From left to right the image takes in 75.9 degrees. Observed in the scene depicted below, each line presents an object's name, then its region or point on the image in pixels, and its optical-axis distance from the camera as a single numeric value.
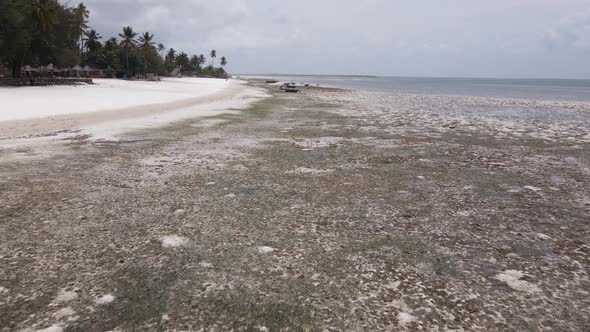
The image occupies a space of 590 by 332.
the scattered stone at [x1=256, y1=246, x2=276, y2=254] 5.19
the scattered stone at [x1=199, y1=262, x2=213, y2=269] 4.71
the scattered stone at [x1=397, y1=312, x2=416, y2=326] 3.72
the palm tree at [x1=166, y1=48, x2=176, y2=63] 151.90
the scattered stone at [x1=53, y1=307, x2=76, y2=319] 3.70
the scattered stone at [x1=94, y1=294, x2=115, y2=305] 3.93
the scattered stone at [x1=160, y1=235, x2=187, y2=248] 5.30
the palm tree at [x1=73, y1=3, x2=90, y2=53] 55.43
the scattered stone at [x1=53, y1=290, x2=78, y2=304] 3.94
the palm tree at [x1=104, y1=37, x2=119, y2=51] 94.80
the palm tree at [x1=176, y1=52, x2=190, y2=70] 155.25
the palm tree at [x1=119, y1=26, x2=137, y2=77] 95.76
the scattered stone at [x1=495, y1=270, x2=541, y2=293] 4.34
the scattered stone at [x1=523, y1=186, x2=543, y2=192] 8.52
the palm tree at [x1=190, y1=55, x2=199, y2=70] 165.69
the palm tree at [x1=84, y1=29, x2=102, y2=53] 98.01
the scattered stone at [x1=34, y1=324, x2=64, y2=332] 3.49
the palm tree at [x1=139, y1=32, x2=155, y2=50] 114.03
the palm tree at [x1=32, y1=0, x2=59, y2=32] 47.25
